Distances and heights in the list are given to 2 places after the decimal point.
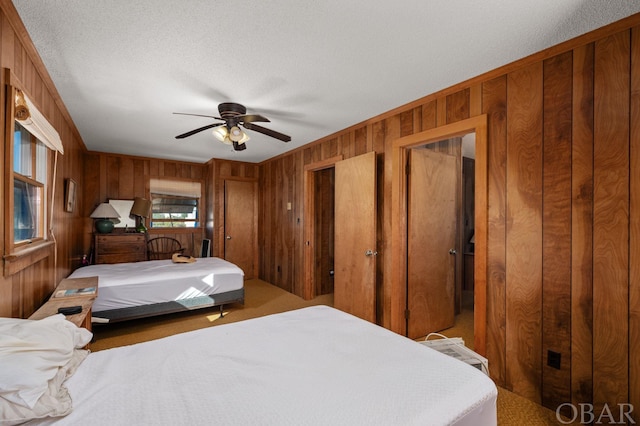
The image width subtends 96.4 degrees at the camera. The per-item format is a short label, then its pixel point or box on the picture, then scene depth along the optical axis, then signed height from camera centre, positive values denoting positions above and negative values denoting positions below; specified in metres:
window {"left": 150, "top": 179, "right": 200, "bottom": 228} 5.60 +0.20
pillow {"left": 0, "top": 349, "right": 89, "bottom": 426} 0.84 -0.60
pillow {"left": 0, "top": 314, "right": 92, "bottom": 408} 0.87 -0.51
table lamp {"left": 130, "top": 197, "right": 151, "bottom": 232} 5.17 +0.07
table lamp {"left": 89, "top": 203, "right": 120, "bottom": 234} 4.68 -0.03
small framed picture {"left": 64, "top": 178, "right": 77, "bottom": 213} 3.22 +0.20
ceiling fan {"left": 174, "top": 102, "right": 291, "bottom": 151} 2.67 +0.86
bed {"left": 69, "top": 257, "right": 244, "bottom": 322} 3.04 -0.86
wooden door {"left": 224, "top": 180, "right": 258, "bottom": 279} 5.62 -0.23
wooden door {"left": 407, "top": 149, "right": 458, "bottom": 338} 3.03 -0.32
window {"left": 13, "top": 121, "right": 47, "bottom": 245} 1.88 +0.21
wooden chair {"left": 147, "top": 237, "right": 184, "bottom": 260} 5.49 -0.68
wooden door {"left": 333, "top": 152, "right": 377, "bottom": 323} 3.20 -0.28
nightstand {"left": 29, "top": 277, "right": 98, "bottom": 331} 1.86 -0.67
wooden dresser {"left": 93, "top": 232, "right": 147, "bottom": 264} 4.66 -0.57
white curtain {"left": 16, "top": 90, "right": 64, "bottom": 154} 1.70 +0.62
